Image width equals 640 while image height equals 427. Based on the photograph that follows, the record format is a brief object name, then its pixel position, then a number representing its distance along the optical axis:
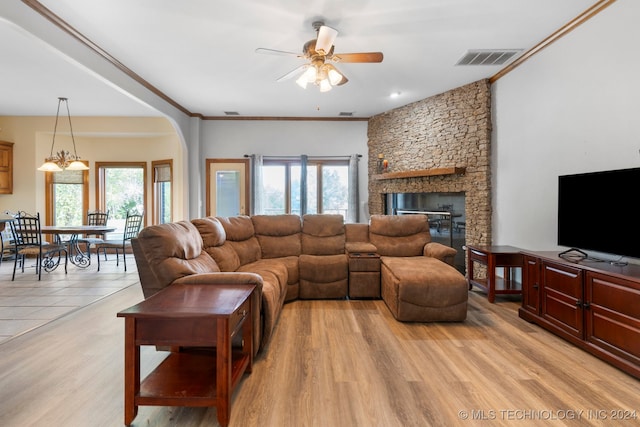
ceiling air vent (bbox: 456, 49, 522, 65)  3.58
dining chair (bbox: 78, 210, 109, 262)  6.03
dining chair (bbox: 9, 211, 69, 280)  4.60
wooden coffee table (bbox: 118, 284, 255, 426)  1.52
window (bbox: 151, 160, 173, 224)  6.77
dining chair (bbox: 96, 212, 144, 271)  5.43
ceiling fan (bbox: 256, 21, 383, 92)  2.91
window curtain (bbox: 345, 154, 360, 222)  6.29
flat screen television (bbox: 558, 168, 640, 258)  2.24
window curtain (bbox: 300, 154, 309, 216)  6.30
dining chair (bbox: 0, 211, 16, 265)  5.59
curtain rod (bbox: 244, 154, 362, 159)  6.34
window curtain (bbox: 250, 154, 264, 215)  6.23
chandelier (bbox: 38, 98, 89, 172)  5.20
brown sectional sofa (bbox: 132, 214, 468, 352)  2.25
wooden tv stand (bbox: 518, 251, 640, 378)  2.00
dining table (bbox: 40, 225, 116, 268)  4.82
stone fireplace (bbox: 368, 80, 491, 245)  4.38
